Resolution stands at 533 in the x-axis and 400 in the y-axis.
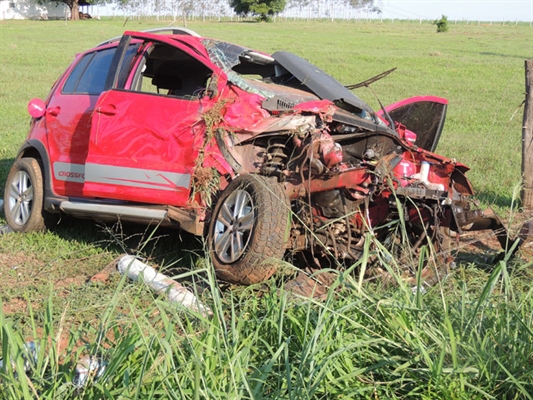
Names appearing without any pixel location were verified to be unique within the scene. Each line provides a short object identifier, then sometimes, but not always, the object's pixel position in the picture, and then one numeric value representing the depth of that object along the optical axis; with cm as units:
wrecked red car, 521
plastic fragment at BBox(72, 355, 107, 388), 312
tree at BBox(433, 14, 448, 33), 5812
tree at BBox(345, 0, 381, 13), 11419
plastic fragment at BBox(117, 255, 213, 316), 440
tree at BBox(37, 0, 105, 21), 7027
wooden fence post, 770
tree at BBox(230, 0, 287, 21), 7575
